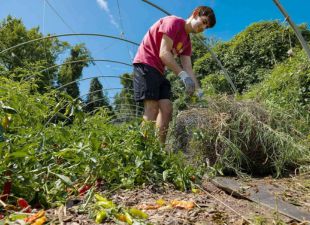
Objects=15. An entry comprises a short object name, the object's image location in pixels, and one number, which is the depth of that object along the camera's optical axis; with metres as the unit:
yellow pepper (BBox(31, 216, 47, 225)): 0.92
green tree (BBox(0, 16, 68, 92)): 18.55
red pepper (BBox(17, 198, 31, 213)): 1.08
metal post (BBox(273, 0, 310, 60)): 3.05
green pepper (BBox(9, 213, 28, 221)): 0.87
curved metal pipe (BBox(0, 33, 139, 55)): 4.72
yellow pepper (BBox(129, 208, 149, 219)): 1.00
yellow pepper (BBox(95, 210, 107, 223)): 1.00
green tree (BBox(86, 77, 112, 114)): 23.37
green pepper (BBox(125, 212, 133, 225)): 0.95
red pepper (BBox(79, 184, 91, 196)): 1.38
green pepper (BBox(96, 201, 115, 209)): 1.04
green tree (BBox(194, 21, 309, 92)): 8.74
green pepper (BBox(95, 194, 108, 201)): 1.10
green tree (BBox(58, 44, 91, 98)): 17.84
